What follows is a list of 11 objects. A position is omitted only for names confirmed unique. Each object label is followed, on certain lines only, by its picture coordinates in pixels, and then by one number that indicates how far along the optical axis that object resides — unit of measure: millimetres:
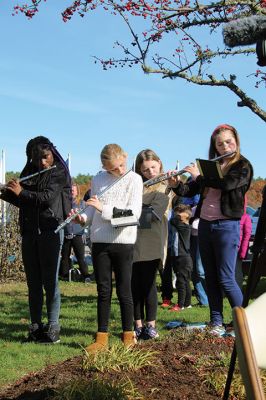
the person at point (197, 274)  9367
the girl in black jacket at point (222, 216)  5688
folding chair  1855
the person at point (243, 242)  8164
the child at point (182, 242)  9445
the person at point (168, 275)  9391
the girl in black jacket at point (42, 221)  6176
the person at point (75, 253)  12773
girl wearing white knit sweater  5793
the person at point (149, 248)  6543
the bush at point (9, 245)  12500
